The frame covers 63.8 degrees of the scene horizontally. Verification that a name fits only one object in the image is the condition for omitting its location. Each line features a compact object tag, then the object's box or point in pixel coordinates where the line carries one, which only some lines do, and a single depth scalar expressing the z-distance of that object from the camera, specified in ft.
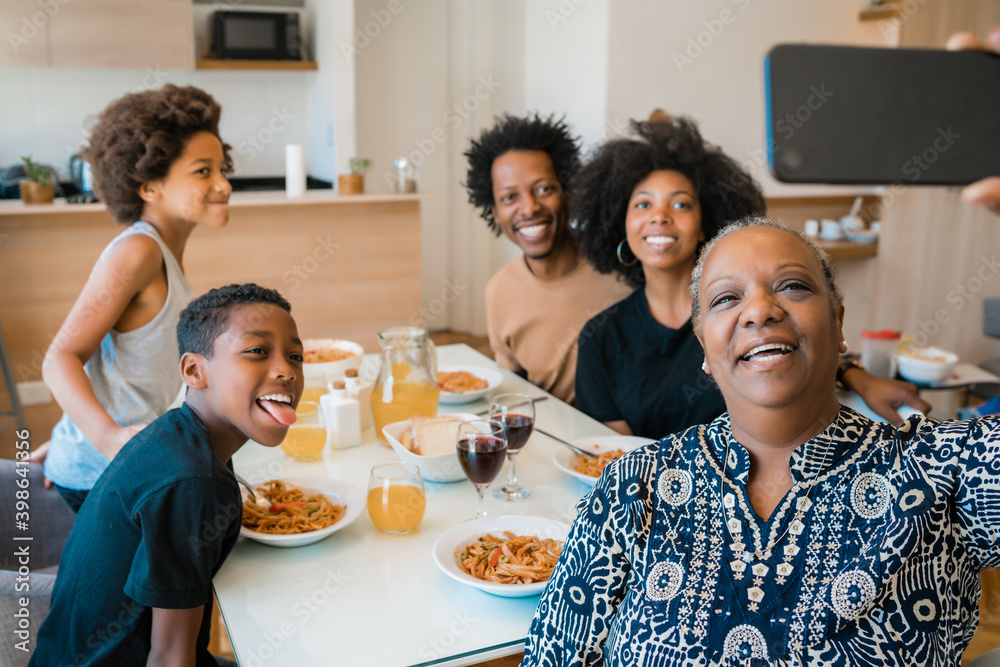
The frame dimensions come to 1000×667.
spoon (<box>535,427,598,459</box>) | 5.36
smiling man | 8.30
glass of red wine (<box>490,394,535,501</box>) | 5.02
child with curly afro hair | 5.45
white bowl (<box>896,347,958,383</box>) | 9.37
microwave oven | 15.84
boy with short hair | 3.81
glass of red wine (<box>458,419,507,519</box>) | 4.49
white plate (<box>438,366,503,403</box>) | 6.81
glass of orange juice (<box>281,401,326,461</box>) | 5.55
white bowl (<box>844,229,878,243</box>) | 15.24
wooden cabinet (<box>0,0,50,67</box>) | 14.03
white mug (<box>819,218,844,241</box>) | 15.24
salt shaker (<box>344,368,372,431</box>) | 6.10
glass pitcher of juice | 5.84
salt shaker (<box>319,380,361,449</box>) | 5.85
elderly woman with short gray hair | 3.10
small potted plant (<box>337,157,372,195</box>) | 15.06
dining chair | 5.43
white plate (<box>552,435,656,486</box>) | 5.34
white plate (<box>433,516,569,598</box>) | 4.03
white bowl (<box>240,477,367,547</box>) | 4.32
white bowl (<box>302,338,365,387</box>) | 7.09
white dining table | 3.55
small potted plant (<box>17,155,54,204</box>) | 12.91
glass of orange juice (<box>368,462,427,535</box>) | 4.36
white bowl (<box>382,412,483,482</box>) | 5.14
